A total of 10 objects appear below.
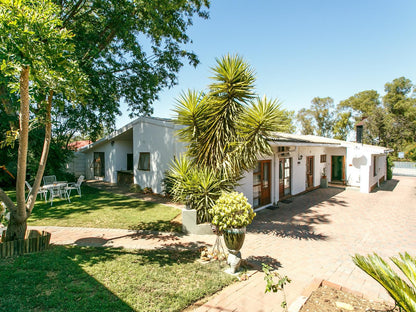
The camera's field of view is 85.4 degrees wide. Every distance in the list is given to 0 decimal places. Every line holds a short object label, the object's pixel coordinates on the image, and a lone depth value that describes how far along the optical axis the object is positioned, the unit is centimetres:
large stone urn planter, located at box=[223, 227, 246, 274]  480
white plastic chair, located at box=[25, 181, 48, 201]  1131
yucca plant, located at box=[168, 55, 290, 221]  752
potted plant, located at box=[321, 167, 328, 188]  1773
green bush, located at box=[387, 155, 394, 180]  2278
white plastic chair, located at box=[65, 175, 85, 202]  1196
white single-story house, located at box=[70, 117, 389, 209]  1138
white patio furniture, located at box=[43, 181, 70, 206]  1086
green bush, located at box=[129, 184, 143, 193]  1442
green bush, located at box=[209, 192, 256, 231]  491
